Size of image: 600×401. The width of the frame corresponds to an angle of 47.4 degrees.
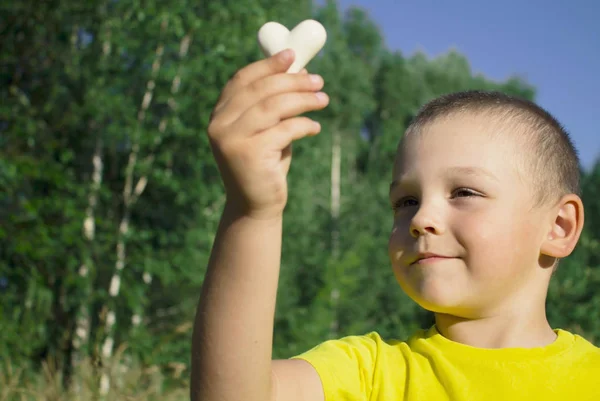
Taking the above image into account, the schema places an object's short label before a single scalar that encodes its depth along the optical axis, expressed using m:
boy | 1.06
